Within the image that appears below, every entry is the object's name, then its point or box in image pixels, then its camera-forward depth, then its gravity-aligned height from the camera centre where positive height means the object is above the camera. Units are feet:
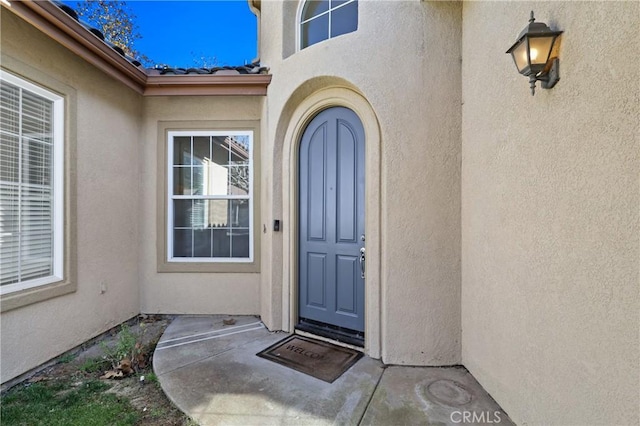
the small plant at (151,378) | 10.61 -5.67
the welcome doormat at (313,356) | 10.94 -5.49
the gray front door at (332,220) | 12.94 -0.27
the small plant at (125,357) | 11.10 -5.34
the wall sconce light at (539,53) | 6.75 +3.57
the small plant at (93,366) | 11.38 -5.67
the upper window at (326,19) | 13.44 +8.86
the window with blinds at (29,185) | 10.64 +1.07
